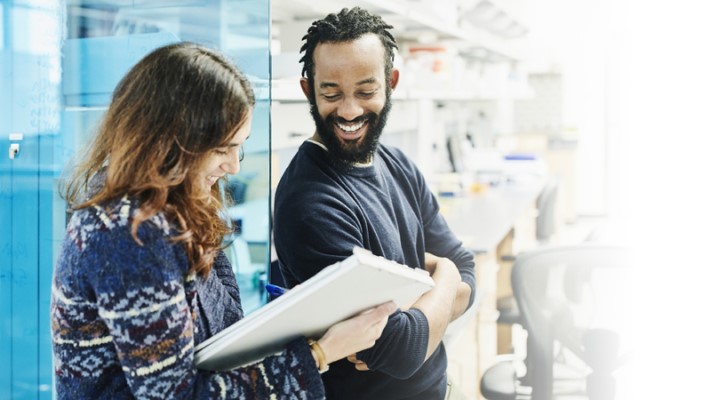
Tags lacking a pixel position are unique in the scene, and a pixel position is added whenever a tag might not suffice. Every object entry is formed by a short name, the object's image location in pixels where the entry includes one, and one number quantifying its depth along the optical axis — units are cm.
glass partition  142
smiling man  132
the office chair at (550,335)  224
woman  89
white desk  284
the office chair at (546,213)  493
